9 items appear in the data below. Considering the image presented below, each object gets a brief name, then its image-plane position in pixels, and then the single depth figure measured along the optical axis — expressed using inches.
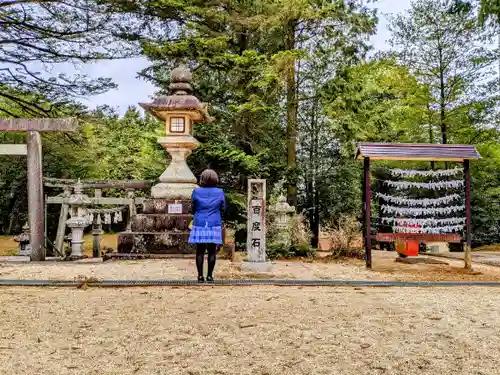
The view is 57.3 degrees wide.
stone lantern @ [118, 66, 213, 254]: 354.0
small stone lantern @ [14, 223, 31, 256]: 459.3
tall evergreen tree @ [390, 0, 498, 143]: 570.3
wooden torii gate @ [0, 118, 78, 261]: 345.1
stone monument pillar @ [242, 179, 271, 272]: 281.3
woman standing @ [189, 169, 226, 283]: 233.6
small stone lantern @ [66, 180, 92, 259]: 398.9
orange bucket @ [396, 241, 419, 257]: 378.6
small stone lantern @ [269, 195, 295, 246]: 428.8
